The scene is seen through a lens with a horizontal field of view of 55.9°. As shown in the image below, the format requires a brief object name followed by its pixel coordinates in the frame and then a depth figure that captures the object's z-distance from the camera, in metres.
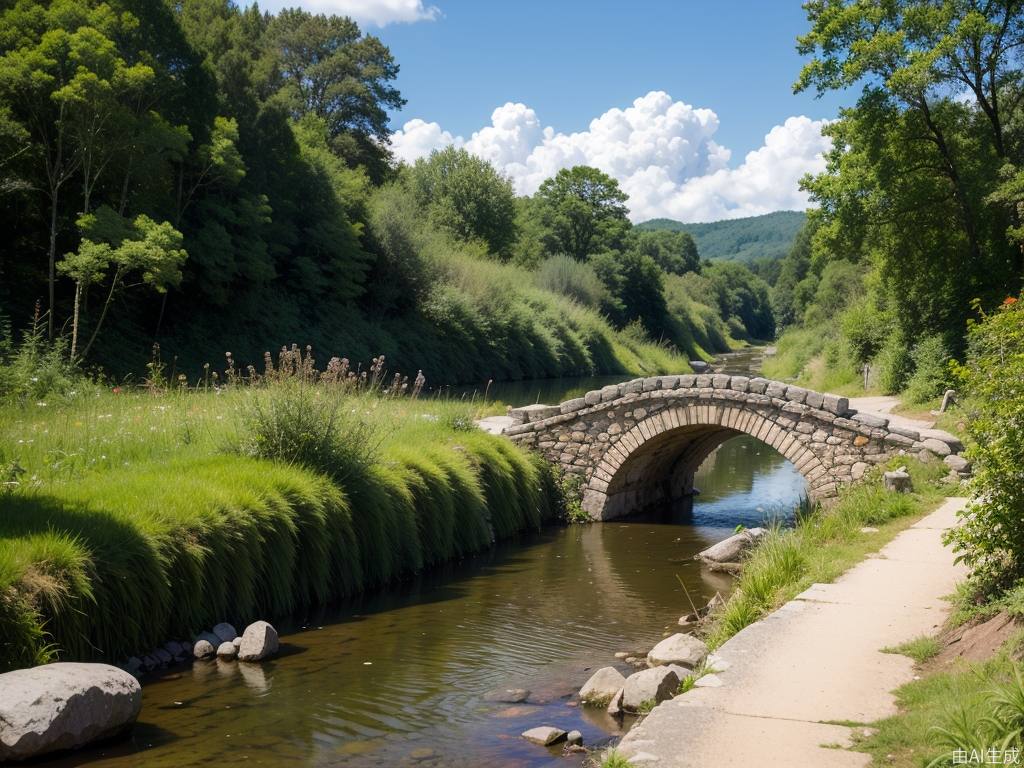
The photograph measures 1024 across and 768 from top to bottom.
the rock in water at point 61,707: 5.59
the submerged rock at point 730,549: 12.12
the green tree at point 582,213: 65.12
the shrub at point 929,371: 21.11
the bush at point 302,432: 10.34
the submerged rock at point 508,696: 7.14
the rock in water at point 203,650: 7.82
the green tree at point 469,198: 53.62
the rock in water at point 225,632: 8.06
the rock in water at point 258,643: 7.82
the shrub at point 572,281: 51.22
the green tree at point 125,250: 18.84
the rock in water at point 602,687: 6.98
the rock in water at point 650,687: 6.47
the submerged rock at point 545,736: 6.21
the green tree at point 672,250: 100.62
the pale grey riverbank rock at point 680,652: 7.37
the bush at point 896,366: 24.16
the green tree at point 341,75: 48.12
